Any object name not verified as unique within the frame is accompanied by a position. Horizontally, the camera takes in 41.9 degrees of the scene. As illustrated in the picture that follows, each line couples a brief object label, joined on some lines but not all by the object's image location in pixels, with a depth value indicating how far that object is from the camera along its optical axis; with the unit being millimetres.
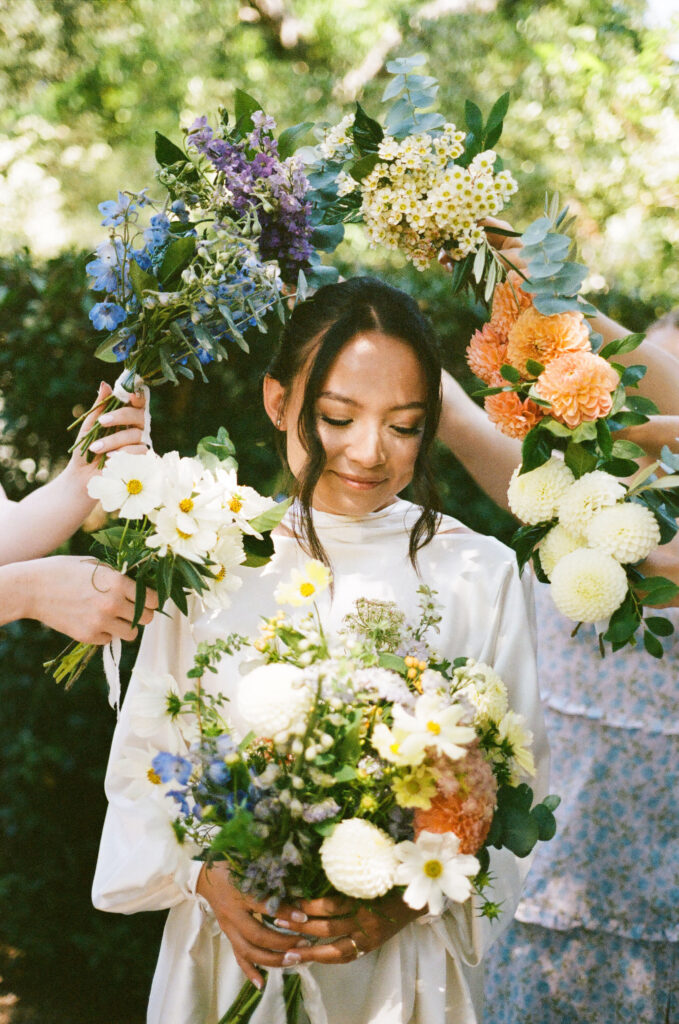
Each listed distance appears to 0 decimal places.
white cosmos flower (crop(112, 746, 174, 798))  1565
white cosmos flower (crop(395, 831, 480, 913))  1320
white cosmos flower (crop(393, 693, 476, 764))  1286
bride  1676
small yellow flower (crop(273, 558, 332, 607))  1451
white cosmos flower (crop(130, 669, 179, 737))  1482
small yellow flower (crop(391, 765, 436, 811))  1323
